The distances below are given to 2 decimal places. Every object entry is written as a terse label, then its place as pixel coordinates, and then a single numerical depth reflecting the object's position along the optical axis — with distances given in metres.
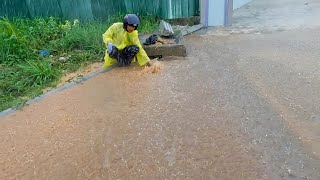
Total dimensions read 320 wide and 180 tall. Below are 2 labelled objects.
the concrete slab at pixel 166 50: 3.89
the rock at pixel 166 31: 4.22
